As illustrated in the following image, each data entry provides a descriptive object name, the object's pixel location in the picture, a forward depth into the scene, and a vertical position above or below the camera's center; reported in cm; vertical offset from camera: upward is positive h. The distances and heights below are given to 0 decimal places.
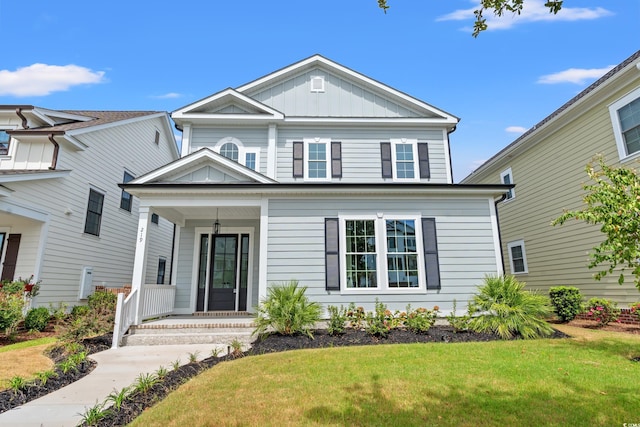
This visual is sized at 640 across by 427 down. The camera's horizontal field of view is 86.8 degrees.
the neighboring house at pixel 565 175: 901 +343
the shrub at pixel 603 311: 844 -78
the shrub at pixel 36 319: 881 -89
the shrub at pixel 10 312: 753 -59
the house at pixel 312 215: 833 +176
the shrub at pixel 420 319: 744 -83
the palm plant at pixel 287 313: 719 -65
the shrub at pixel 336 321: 735 -86
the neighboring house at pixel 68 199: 980 +272
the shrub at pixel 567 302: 923 -60
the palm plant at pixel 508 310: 718 -64
